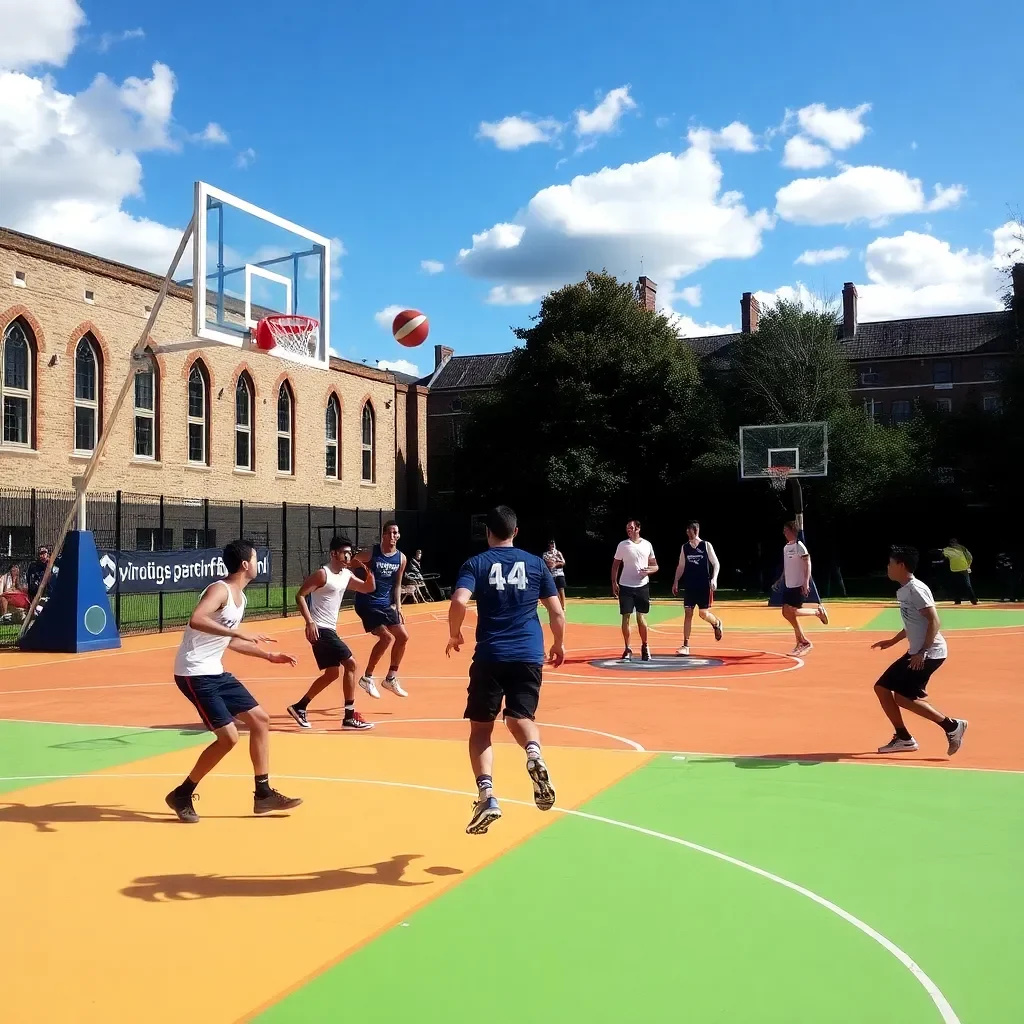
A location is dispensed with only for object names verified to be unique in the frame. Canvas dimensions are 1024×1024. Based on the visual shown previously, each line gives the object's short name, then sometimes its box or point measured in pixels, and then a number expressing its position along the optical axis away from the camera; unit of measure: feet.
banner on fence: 67.46
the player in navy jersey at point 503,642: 20.68
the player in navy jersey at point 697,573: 52.34
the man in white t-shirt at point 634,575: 50.44
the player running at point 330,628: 33.78
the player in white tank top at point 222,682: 22.91
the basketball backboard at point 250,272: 56.80
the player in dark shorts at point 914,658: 27.81
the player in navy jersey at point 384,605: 39.14
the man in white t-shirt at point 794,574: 52.54
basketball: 53.16
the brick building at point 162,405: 100.07
